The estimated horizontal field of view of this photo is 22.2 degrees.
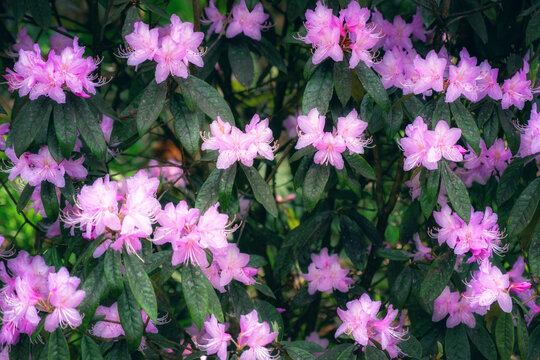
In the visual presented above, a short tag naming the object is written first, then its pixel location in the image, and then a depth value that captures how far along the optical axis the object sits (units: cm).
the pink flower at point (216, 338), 163
